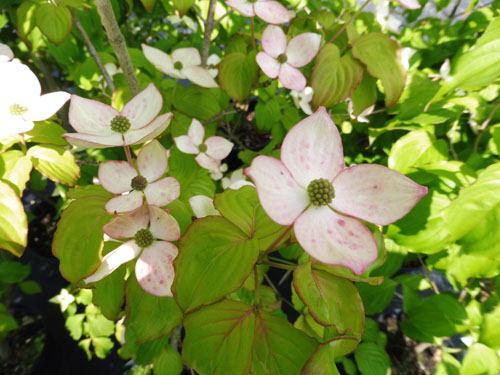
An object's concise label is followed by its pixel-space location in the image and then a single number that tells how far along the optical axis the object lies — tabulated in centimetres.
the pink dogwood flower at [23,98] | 43
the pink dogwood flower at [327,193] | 30
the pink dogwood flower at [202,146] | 65
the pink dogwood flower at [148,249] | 38
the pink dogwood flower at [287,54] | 55
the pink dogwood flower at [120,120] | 41
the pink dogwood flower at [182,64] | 63
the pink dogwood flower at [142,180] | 44
